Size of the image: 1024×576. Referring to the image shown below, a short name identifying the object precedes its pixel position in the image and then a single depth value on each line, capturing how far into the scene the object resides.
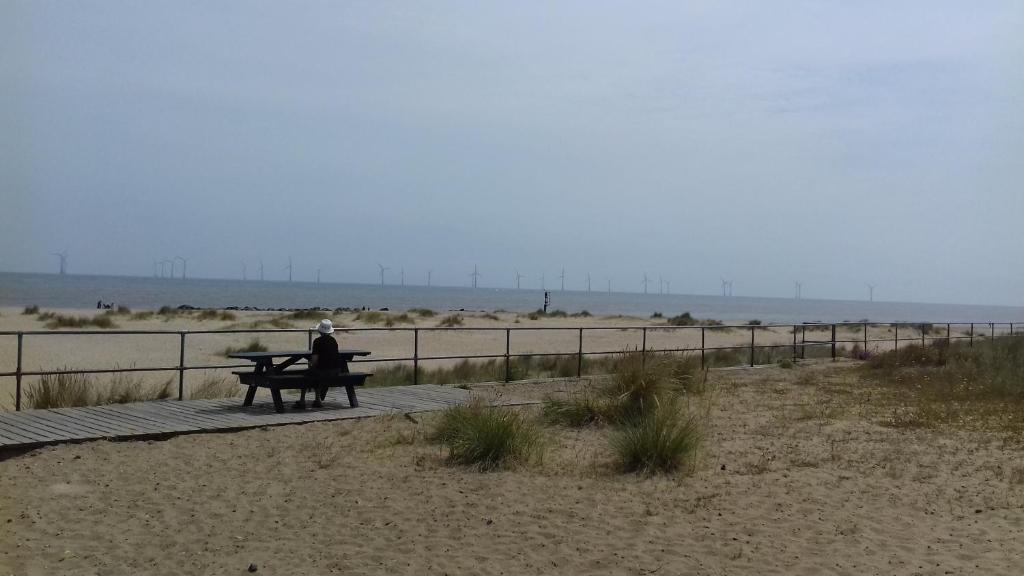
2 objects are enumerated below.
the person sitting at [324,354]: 12.14
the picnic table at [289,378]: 11.79
